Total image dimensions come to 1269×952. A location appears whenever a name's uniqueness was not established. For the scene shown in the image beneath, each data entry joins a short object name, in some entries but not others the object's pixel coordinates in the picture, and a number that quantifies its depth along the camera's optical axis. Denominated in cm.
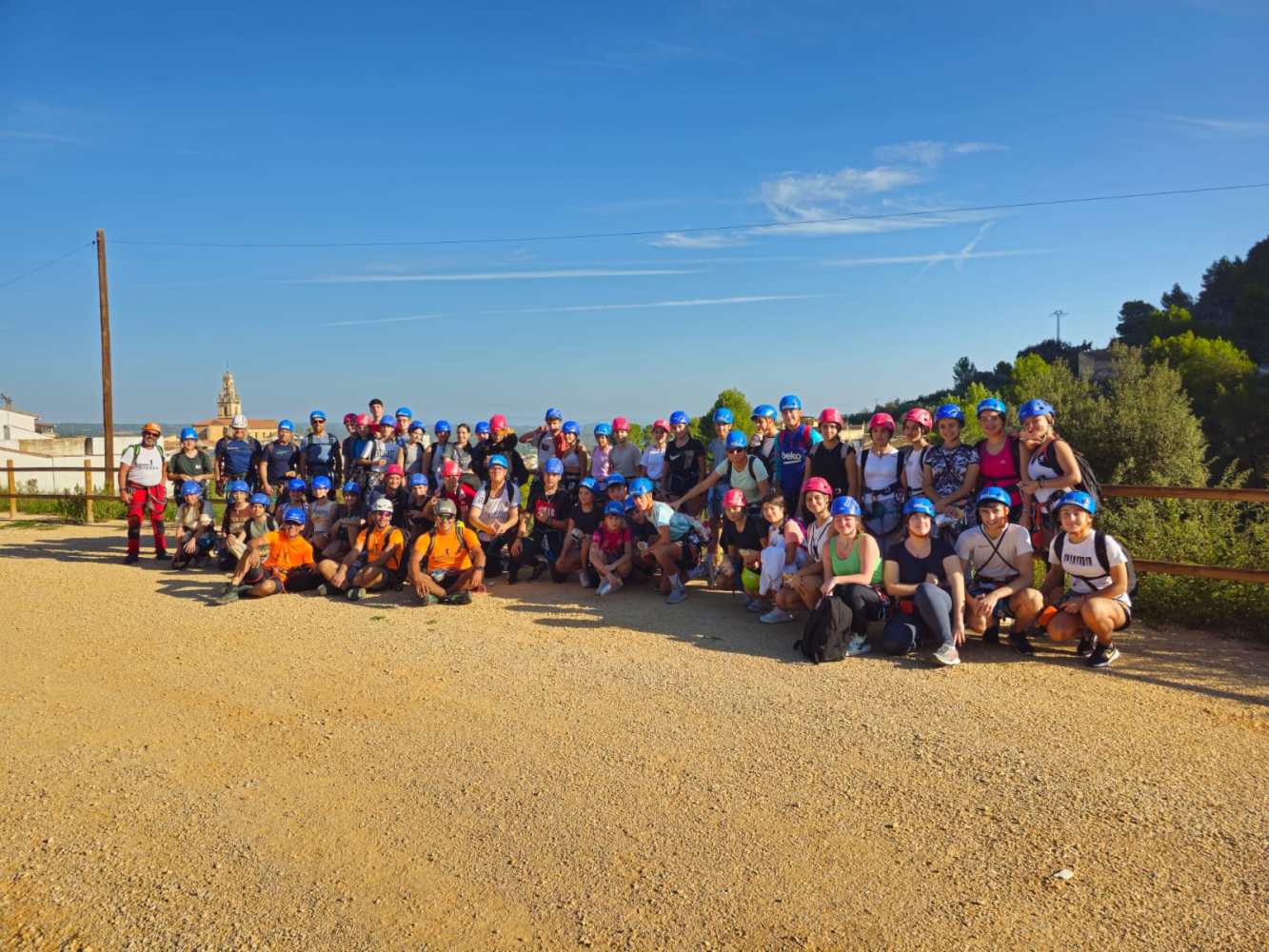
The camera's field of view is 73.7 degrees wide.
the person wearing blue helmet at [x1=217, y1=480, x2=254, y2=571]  1061
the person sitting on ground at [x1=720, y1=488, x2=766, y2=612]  832
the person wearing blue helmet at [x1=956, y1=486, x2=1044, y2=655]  652
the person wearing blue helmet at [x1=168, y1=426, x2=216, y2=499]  1241
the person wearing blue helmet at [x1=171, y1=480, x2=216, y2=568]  1144
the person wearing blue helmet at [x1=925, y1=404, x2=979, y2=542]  732
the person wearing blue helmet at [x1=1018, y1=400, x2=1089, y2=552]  684
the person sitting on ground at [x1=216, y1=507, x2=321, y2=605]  948
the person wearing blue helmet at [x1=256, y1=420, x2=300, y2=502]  1202
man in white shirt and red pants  1193
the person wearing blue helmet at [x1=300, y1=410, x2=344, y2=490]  1191
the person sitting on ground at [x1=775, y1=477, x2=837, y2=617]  738
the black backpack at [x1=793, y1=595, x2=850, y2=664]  661
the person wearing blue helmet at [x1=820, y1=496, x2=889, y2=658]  677
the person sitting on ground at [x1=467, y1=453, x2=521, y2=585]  1009
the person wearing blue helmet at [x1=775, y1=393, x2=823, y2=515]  871
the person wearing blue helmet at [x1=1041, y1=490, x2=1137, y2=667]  622
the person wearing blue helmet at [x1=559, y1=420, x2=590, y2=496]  1077
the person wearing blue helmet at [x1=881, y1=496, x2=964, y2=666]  651
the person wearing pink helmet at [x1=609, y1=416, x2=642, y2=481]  1024
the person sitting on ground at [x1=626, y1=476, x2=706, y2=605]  888
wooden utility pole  2175
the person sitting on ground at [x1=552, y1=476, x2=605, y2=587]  986
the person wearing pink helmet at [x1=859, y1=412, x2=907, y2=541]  784
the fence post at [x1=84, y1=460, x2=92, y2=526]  1723
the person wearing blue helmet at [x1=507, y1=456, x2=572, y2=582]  1018
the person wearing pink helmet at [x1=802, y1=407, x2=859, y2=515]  832
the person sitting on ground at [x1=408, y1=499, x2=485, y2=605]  918
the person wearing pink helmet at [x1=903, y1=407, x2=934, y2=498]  779
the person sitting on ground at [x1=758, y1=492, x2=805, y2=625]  782
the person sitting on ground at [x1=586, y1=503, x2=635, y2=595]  922
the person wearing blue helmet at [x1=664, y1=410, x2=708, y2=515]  982
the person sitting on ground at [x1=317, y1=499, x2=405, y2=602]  951
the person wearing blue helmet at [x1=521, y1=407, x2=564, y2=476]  1093
